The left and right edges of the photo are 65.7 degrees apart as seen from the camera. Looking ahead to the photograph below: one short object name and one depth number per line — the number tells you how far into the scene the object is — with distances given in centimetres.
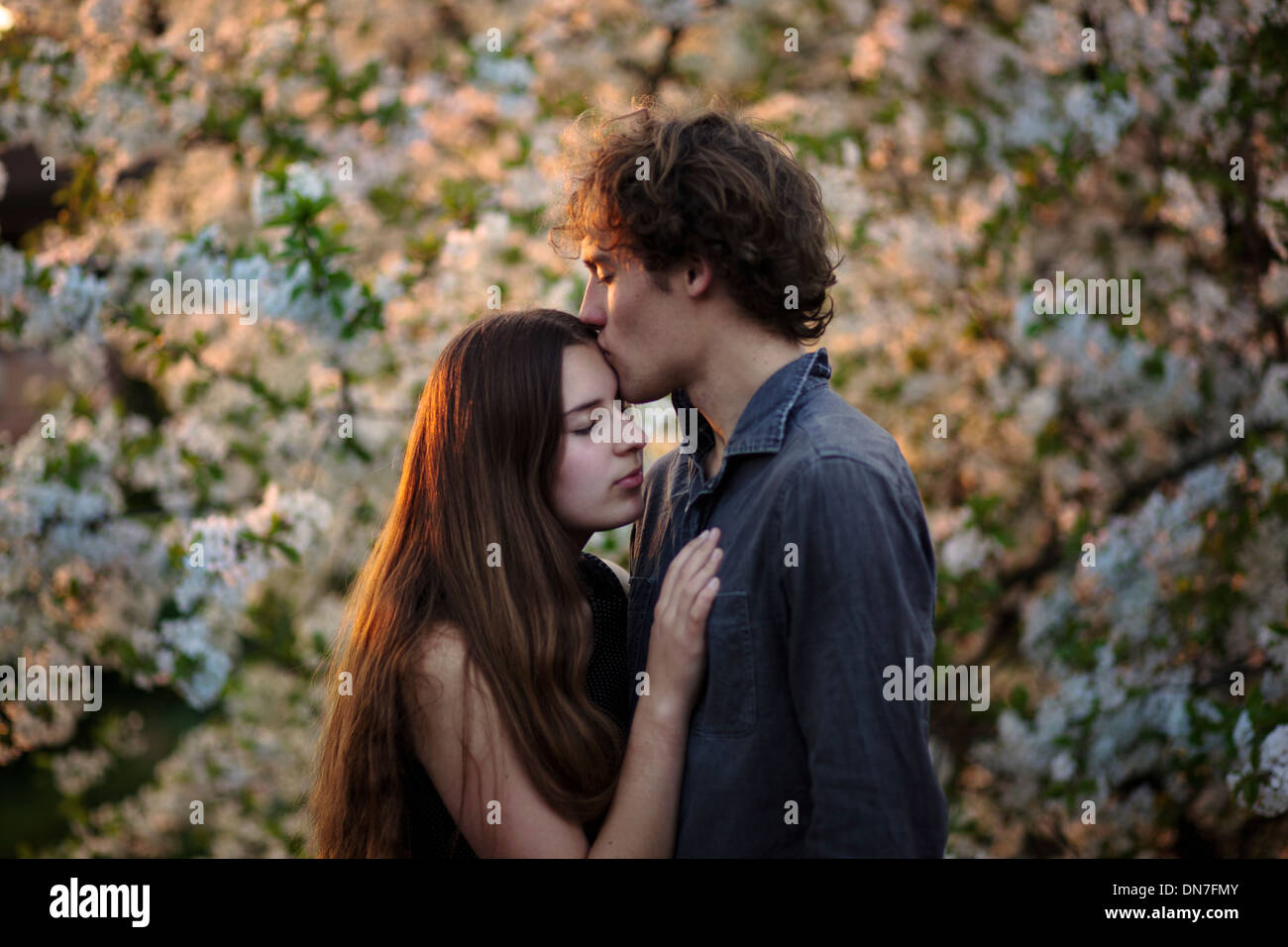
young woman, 186
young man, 157
